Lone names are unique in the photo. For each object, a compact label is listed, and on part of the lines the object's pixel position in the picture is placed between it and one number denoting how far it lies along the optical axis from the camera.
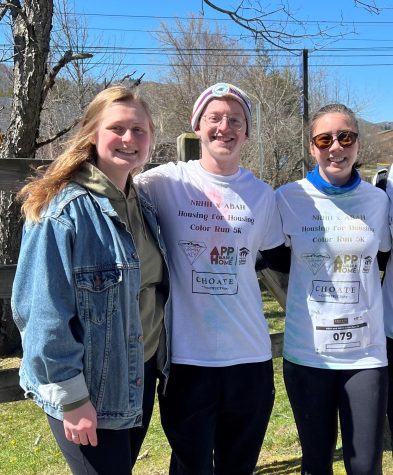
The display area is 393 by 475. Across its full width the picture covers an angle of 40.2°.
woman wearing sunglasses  2.43
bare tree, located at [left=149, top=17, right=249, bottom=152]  27.17
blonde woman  1.79
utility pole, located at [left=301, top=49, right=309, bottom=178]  16.45
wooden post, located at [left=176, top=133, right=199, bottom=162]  3.75
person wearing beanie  2.35
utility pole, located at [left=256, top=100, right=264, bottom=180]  19.34
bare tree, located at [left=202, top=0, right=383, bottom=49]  6.30
